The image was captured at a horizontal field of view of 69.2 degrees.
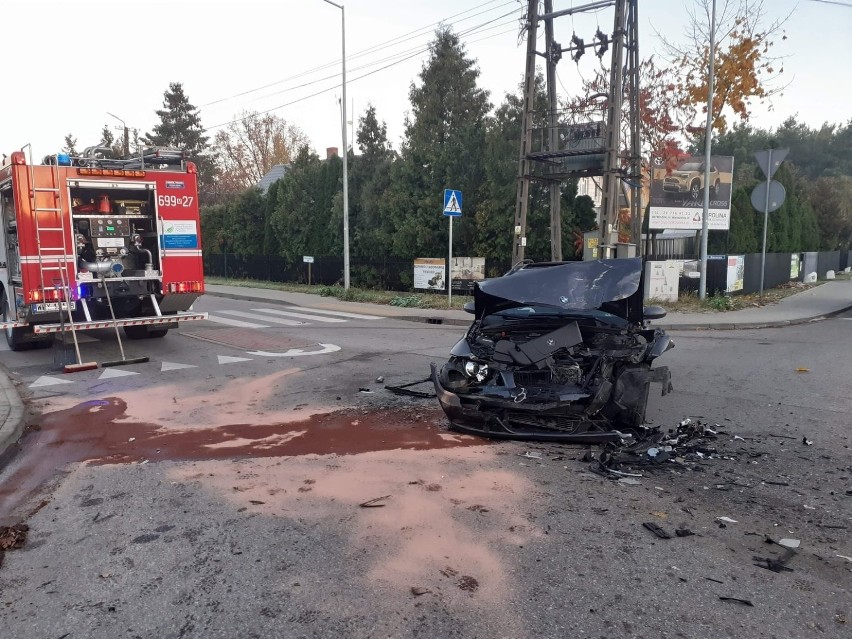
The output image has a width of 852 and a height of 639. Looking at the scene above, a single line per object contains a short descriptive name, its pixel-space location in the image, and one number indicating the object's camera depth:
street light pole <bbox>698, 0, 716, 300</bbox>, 15.90
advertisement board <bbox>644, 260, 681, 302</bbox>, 17.23
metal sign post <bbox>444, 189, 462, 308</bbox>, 15.87
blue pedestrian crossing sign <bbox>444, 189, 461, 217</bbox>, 15.87
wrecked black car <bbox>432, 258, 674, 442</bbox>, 5.38
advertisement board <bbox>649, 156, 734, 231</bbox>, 18.69
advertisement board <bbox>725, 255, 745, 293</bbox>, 18.39
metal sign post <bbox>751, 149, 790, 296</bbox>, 16.05
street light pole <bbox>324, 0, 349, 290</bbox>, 20.12
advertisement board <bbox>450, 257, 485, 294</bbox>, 19.33
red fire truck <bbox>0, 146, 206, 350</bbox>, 9.63
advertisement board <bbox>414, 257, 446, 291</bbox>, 20.30
